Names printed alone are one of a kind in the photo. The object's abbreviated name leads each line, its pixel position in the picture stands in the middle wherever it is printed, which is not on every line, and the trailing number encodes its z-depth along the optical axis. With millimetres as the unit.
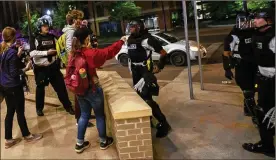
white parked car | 12094
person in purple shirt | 4344
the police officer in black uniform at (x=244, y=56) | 4723
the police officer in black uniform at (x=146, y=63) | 4703
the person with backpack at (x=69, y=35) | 4691
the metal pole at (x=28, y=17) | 6752
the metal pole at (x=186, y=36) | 5799
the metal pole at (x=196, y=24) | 6462
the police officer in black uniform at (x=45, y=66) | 5367
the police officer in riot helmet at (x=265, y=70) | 3602
